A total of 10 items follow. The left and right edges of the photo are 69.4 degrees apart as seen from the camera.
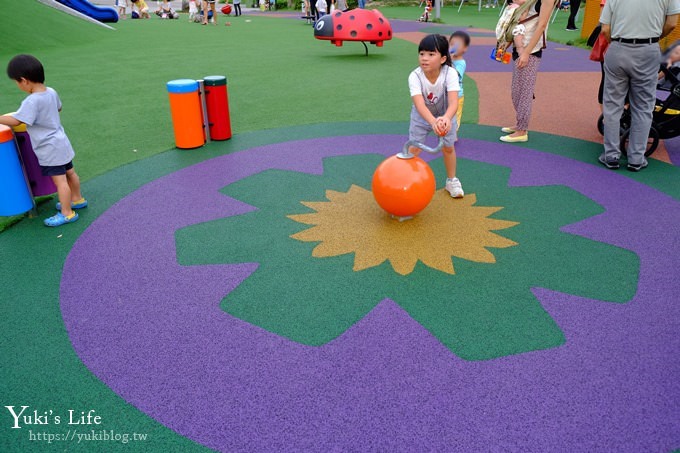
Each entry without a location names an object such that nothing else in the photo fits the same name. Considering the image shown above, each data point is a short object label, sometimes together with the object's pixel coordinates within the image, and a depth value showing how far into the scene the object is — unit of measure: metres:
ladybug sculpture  12.38
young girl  4.15
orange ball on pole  4.10
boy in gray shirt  4.07
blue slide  21.05
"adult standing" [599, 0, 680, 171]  4.98
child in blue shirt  5.77
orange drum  6.21
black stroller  5.50
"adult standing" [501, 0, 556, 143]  5.83
